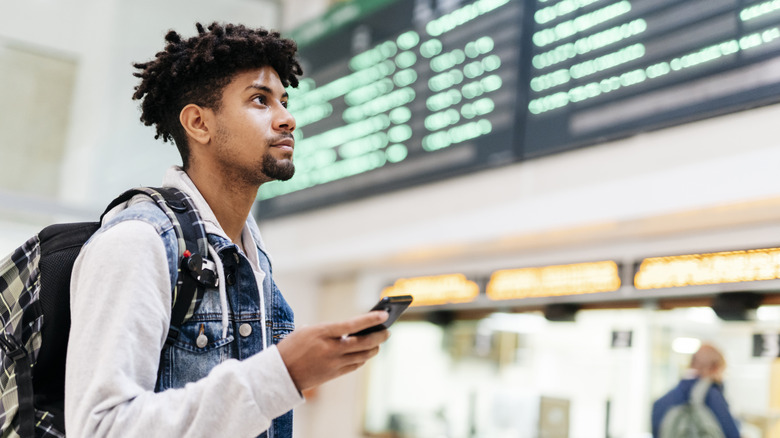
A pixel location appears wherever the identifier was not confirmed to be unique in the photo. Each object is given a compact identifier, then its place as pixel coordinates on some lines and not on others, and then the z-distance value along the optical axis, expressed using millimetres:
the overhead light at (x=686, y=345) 5051
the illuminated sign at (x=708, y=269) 4410
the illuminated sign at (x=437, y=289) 6281
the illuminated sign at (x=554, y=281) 5270
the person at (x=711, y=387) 4883
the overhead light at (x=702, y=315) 4895
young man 1043
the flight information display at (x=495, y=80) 3965
